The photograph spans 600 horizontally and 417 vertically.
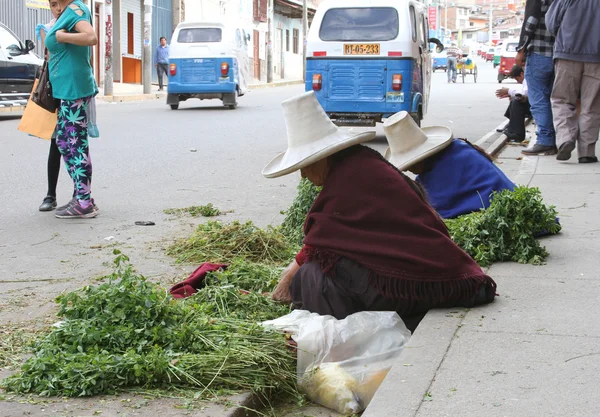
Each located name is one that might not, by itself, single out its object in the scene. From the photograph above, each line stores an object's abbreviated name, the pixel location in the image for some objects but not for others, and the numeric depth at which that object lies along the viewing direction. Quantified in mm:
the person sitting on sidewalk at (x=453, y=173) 5785
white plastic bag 3502
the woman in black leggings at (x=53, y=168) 7102
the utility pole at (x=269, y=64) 43516
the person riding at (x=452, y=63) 43644
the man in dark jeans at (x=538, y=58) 10148
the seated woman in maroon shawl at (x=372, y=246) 3908
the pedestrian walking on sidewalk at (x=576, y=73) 9164
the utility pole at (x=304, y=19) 47859
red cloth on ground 4625
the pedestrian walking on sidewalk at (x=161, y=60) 32094
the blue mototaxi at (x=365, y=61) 13148
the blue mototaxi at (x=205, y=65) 20984
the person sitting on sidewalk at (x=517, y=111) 11558
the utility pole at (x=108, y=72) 25109
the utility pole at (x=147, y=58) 28297
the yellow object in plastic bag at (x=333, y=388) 3477
